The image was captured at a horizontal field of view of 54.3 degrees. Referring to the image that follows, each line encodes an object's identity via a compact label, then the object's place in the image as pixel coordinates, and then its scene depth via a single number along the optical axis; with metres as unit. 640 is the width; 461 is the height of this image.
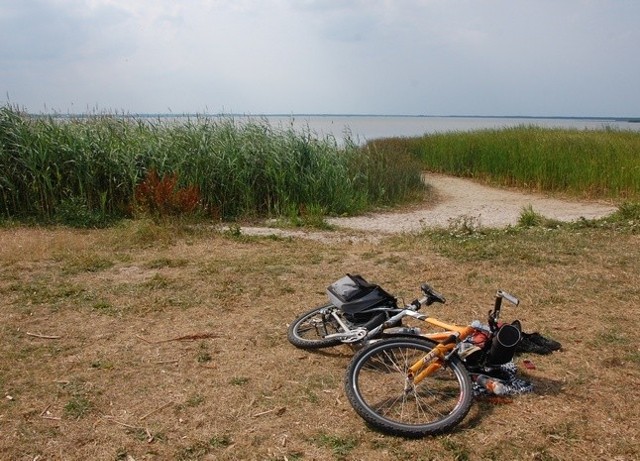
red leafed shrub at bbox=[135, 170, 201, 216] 9.14
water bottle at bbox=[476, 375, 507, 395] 3.41
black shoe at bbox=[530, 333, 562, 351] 4.10
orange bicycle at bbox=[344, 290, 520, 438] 3.26
